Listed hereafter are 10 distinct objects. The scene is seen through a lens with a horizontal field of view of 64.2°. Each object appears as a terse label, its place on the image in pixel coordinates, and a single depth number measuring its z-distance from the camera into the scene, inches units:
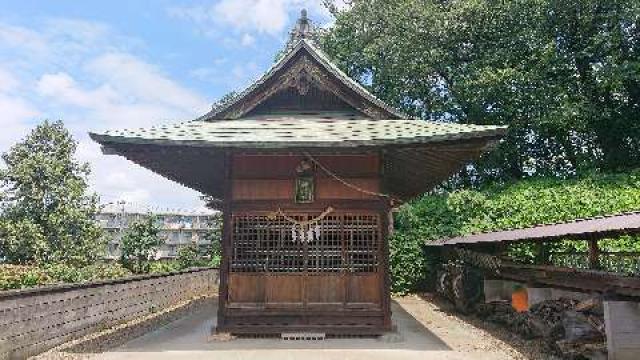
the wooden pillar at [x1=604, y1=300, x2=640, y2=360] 335.6
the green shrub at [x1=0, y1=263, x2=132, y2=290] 796.6
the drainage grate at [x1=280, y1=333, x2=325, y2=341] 440.8
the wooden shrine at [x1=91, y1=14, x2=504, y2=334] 433.1
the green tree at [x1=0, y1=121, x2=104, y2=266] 1216.8
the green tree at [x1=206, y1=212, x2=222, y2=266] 1360.7
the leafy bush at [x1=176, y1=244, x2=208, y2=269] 1306.0
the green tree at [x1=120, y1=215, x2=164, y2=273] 1321.4
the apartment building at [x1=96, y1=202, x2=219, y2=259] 2511.1
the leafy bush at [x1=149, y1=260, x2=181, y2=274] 1209.3
